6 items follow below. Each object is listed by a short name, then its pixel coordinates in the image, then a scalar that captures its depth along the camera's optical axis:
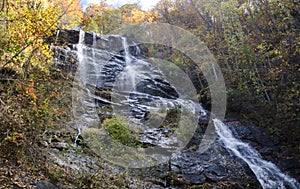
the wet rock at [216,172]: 7.57
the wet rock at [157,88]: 14.78
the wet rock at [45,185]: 4.57
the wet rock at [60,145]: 6.74
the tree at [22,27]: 5.85
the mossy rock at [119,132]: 8.26
